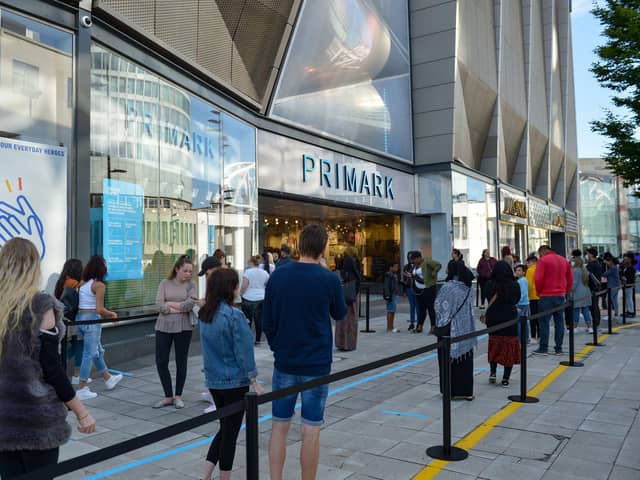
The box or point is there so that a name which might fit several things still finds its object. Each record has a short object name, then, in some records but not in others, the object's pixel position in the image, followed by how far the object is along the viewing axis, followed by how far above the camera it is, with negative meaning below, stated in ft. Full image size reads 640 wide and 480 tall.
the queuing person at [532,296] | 35.78 -2.91
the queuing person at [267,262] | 42.73 -0.31
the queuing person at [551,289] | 31.30 -2.15
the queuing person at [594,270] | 42.57 -1.51
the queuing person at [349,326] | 32.40 -4.36
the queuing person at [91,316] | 22.26 -2.42
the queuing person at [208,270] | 20.43 -0.46
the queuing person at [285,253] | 35.27 +0.39
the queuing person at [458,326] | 21.29 -2.99
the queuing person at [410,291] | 41.95 -2.91
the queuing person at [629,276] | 50.82 -2.38
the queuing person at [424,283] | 39.04 -2.08
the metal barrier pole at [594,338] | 33.93 -5.73
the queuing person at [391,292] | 40.60 -2.79
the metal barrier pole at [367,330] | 41.47 -5.93
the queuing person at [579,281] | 38.17 -2.09
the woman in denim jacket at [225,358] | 13.03 -2.53
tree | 54.64 +19.93
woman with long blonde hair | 8.40 -1.86
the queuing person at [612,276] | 47.91 -2.16
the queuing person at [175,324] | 19.98 -2.48
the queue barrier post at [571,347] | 27.81 -5.11
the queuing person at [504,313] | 23.59 -2.72
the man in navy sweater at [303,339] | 11.73 -1.88
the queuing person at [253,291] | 32.83 -2.06
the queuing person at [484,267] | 52.70 -1.21
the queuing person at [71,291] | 21.86 -1.24
